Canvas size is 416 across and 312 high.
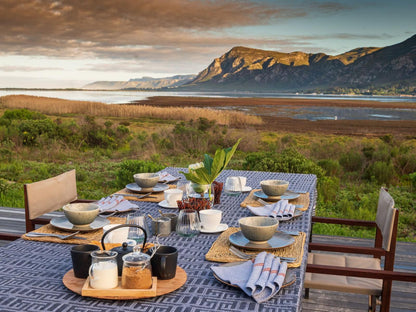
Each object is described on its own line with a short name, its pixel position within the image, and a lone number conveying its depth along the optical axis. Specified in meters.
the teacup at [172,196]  2.26
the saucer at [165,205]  2.25
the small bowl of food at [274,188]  2.42
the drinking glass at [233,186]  2.64
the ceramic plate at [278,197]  2.43
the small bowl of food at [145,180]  2.57
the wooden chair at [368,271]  1.75
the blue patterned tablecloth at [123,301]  1.14
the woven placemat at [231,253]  1.49
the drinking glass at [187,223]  1.76
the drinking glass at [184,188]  2.30
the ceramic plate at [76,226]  1.79
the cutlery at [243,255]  1.48
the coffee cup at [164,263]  1.26
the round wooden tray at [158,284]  1.19
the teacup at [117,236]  1.53
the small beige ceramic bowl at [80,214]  1.78
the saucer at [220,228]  1.83
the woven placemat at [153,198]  2.42
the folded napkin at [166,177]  2.90
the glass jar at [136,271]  1.16
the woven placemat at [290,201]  2.33
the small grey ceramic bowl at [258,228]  1.59
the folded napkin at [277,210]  2.05
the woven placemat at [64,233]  1.69
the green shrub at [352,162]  8.07
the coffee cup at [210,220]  1.84
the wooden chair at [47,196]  2.38
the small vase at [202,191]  2.25
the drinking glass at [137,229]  1.57
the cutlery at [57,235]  1.70
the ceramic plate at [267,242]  1.58
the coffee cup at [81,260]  1.25
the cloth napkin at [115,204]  2.13
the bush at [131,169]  5.75
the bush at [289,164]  5.53
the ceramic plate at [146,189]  2.58
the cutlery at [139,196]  2.47
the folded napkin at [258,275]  1.21
